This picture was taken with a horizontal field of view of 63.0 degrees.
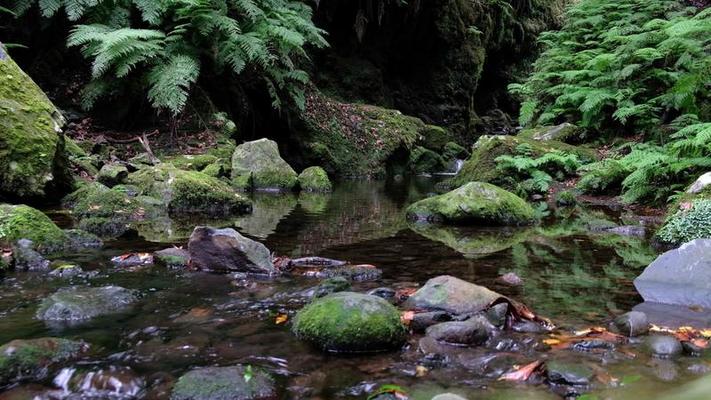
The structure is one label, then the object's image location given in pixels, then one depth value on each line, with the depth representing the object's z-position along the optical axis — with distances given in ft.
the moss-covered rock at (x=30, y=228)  16.51
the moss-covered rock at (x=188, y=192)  26.81
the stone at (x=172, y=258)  16.08
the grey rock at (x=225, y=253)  15.74
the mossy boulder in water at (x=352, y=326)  10.46
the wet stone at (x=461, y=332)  10.77
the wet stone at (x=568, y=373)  9.11
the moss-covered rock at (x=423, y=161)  59.11
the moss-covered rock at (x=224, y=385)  8.55
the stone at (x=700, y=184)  22.75
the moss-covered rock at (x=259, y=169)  37.76
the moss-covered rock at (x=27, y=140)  22.43
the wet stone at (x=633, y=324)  11.18
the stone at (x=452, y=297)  12.42
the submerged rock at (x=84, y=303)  11.68
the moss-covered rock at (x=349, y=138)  51.03
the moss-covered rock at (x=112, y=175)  28.30
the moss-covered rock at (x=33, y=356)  8.95
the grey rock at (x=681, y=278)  13.32
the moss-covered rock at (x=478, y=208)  25.30
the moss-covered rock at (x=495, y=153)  39.08
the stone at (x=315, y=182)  39.45
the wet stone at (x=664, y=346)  10.15
